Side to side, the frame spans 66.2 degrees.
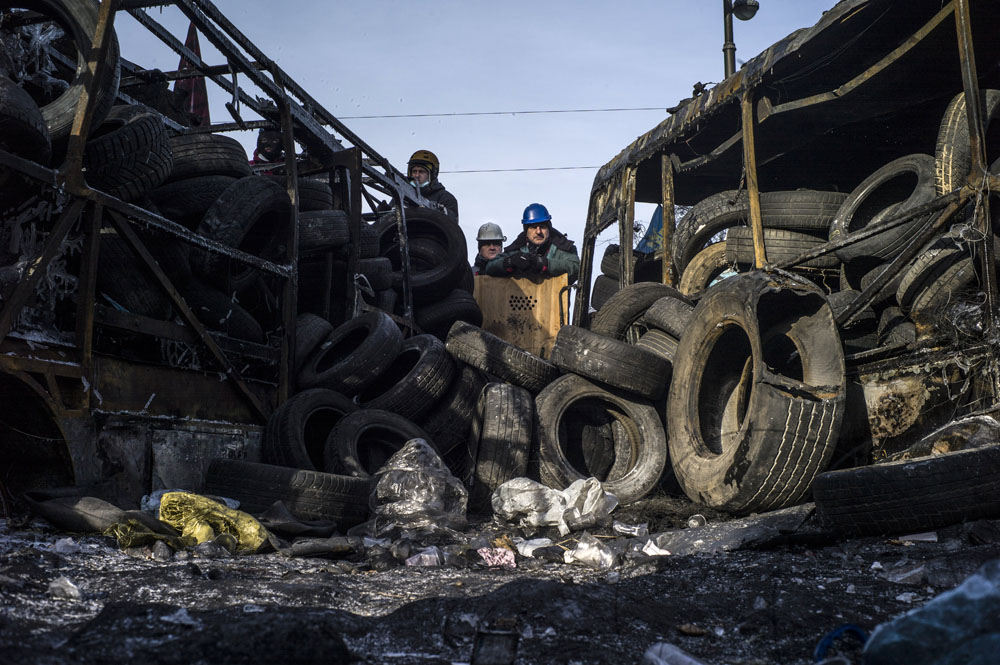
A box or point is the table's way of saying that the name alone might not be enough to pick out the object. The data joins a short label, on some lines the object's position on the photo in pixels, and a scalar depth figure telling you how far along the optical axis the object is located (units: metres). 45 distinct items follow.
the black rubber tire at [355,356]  5.84
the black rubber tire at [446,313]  8.41
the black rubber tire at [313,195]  7.00
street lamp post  9.17
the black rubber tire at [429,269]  8.62
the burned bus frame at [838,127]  4.01
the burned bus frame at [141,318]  3.62
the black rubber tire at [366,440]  5.01
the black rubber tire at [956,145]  4.11
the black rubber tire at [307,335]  6.14
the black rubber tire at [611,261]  8.30
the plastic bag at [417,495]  4.22
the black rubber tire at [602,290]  7.94
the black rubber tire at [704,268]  6.02
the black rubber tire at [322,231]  6.54
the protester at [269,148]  8.74
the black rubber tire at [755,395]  3.82
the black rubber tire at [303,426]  5.08
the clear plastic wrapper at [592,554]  3.32
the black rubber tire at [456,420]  5.82
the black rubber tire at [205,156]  5.60
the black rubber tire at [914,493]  3.00
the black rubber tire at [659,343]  5.59
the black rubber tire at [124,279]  4.49
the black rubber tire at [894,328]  4.33
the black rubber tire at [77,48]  3.94
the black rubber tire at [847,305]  4.71
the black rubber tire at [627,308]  6.00
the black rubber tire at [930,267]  4.12
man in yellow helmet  11.09
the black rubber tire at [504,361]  5.74
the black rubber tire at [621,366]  5.20
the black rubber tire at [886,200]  4.67
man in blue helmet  8.91
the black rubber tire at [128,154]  4.31
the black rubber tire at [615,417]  5.07
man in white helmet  10.96
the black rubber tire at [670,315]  5.55
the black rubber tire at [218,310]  5.22
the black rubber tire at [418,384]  5.72
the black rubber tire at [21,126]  3.42
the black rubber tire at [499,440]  5.08
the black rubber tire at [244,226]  5.25
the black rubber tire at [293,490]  4.19
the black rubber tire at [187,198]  5.31
